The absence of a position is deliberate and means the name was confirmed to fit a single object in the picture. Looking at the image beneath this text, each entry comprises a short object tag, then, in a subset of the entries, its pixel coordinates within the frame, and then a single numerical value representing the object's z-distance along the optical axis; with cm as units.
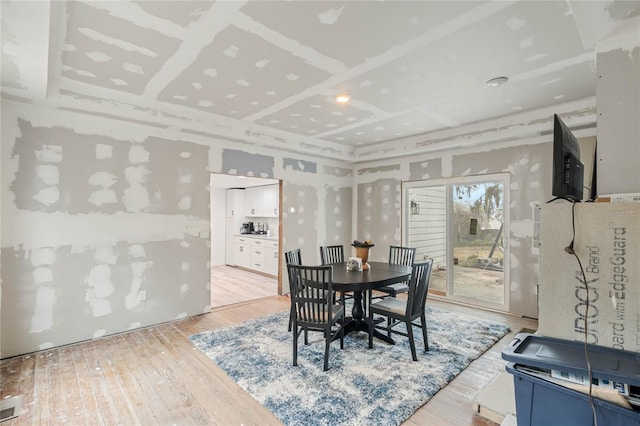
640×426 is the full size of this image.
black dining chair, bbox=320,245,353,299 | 441
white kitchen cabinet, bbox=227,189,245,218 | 796
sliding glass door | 457
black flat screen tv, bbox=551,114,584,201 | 146
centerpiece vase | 371
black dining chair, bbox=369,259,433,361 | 291
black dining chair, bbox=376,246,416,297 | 390
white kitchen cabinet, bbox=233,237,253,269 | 732
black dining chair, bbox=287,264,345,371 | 274
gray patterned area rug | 221
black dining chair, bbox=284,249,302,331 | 370
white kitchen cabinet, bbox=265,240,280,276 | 650
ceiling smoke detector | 285
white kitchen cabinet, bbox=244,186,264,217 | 734
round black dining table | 300
